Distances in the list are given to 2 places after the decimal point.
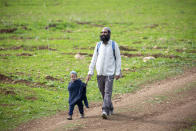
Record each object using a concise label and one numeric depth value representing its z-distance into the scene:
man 17.80
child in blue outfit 17.75
